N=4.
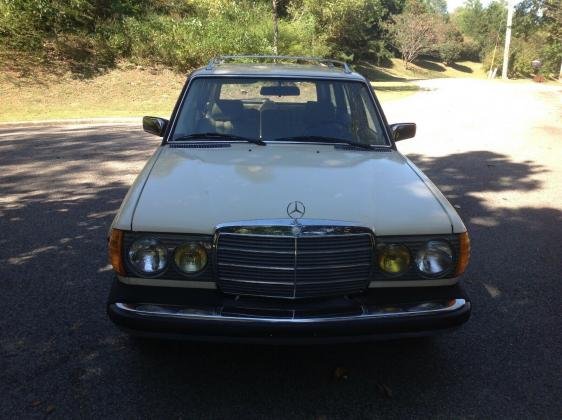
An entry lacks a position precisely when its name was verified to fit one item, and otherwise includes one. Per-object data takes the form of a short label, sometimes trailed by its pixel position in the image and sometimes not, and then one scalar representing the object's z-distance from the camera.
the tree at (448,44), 73.31
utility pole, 43.09
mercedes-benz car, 2.81
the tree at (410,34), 62.03
